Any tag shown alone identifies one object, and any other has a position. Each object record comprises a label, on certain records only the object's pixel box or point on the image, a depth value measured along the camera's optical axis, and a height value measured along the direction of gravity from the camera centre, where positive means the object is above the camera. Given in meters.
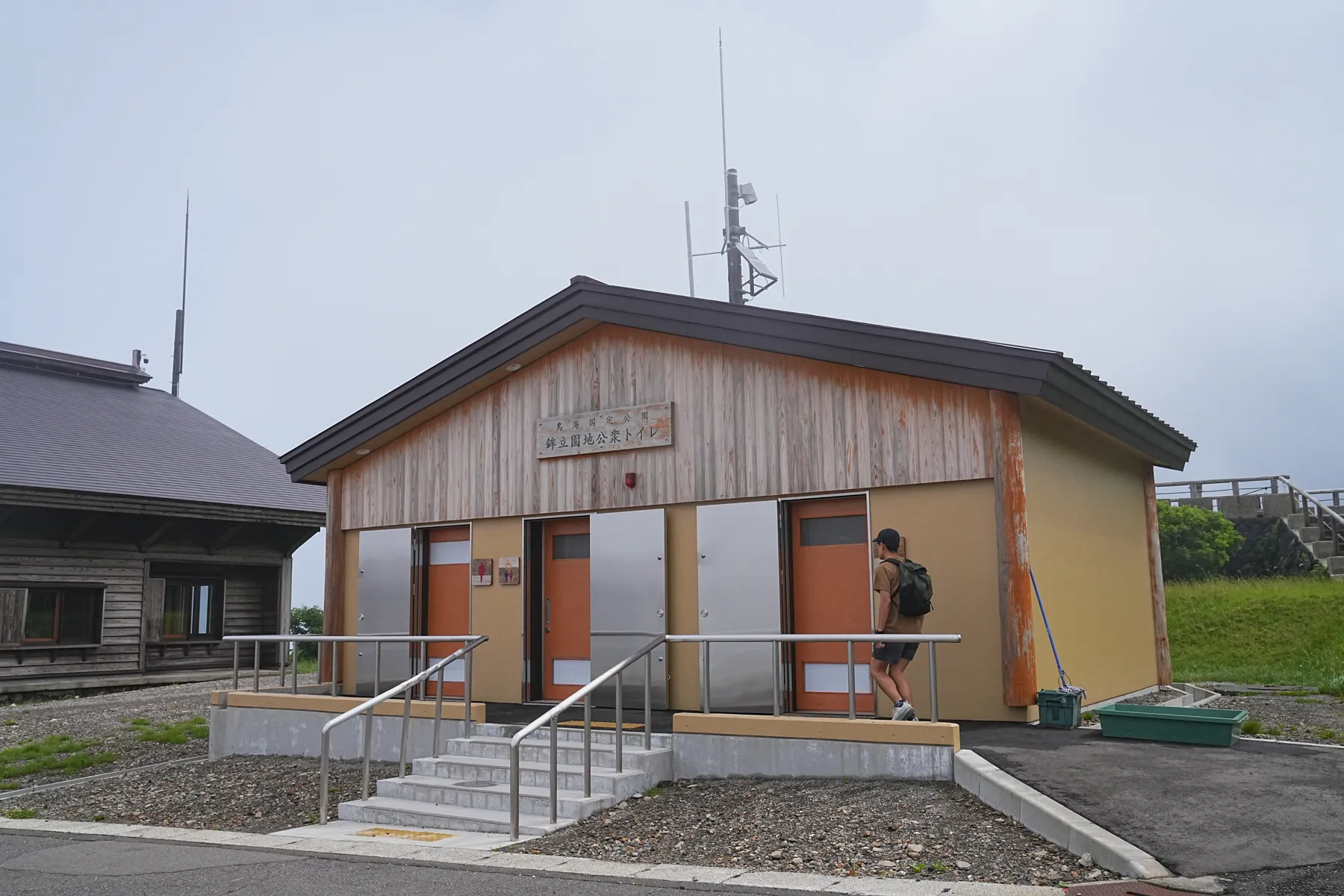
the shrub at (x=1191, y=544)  22.89 +1.19
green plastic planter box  7.71 -0.88
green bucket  8.71 -0.85
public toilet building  9.38 +1.08
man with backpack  8.36 +0.01
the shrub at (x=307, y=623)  28.48 -0.22
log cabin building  18.03 +1.49
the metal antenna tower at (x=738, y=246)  20.22 +6.91
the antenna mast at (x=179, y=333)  35.72 +9.41
